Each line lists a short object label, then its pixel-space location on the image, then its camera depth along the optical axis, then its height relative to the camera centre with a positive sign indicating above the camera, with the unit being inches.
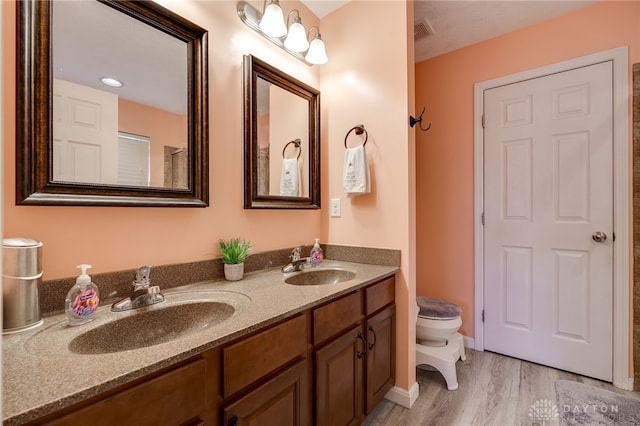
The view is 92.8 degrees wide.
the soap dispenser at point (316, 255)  72.0 -10.3
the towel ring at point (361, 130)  74.8 +20.2
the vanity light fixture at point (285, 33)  61.8 +39.3
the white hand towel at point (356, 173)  71.8 +9.5
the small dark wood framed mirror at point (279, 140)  63.4 +17.1
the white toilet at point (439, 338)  76.5 -34.1
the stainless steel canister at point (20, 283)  33.9 -8.0
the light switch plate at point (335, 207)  80.4 +1.4
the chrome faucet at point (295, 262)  65.4 -11.0
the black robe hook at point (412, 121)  70.0 +21.2
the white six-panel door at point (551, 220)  78.2 -2.3
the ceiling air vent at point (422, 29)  85.9 +53.6
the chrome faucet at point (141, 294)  41.3 -11.6
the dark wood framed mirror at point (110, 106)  38.5 +15.8
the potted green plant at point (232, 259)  56.9 -8.7
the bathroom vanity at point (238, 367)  26.0 -16.5
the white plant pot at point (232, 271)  56.8 -10.9
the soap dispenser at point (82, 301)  36.5 -10.6
